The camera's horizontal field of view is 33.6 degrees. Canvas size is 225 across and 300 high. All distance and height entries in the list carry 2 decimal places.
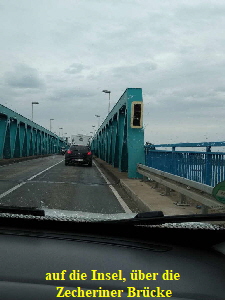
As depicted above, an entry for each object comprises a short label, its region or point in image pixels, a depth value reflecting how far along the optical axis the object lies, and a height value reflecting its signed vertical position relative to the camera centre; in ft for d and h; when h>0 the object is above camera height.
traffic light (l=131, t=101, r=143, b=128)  45.91 +4.15
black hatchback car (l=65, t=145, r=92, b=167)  89.15 -1.97
